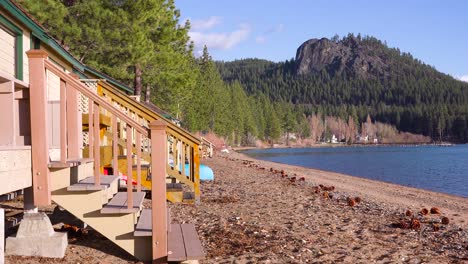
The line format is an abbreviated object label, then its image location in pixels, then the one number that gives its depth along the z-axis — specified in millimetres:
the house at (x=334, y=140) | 179000
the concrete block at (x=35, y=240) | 5676
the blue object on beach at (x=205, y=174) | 17347
